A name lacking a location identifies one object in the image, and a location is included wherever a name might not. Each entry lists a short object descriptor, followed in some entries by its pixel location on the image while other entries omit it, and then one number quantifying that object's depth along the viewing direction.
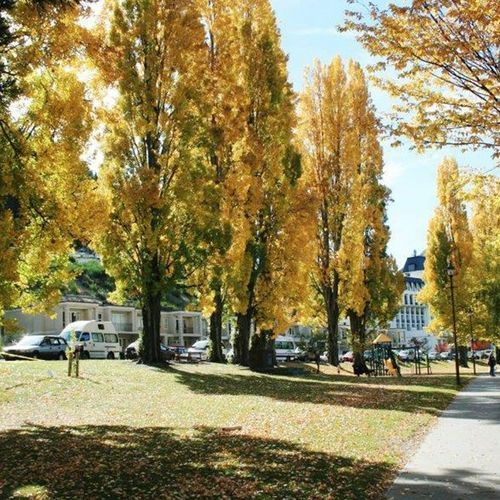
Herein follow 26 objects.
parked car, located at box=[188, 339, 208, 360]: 45.78
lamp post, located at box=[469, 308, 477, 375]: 40.06
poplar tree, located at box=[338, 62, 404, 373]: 33.06
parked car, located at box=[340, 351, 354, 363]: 55.53
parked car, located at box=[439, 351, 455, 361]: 71.53
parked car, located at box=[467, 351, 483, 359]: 75.45
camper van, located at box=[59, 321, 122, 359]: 41.06
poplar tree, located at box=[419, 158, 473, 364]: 41.91
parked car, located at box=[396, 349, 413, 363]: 63.90
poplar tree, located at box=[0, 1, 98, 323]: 12.03
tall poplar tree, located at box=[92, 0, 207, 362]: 21.92
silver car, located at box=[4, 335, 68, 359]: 35.56
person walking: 34.59
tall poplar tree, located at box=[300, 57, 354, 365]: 33.31
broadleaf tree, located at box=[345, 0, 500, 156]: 8.62
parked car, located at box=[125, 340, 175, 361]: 40.22
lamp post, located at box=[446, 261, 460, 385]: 24.28
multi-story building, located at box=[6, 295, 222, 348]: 55.41
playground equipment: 33.16
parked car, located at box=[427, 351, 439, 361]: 66.75
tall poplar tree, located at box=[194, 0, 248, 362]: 22.73
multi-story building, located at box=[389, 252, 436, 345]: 104.48
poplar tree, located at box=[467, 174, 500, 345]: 38.62
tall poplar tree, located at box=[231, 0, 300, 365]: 24.73
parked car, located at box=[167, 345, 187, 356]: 46.21
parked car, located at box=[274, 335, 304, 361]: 56.19
